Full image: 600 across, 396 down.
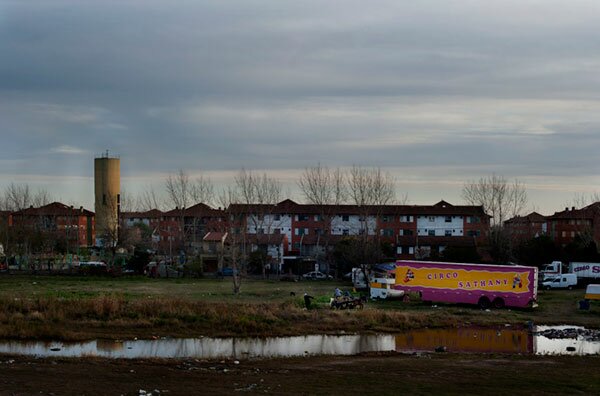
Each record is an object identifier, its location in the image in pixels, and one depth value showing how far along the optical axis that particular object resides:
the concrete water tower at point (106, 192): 125.19
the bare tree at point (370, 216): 77.67
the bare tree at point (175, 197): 105.94
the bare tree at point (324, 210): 99.44
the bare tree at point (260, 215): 99.36
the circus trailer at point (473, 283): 50.97
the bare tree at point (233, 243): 58.16
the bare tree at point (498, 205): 96.75
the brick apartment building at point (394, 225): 107.56
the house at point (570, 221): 119.68
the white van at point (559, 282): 69.94
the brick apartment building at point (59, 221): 107.34
